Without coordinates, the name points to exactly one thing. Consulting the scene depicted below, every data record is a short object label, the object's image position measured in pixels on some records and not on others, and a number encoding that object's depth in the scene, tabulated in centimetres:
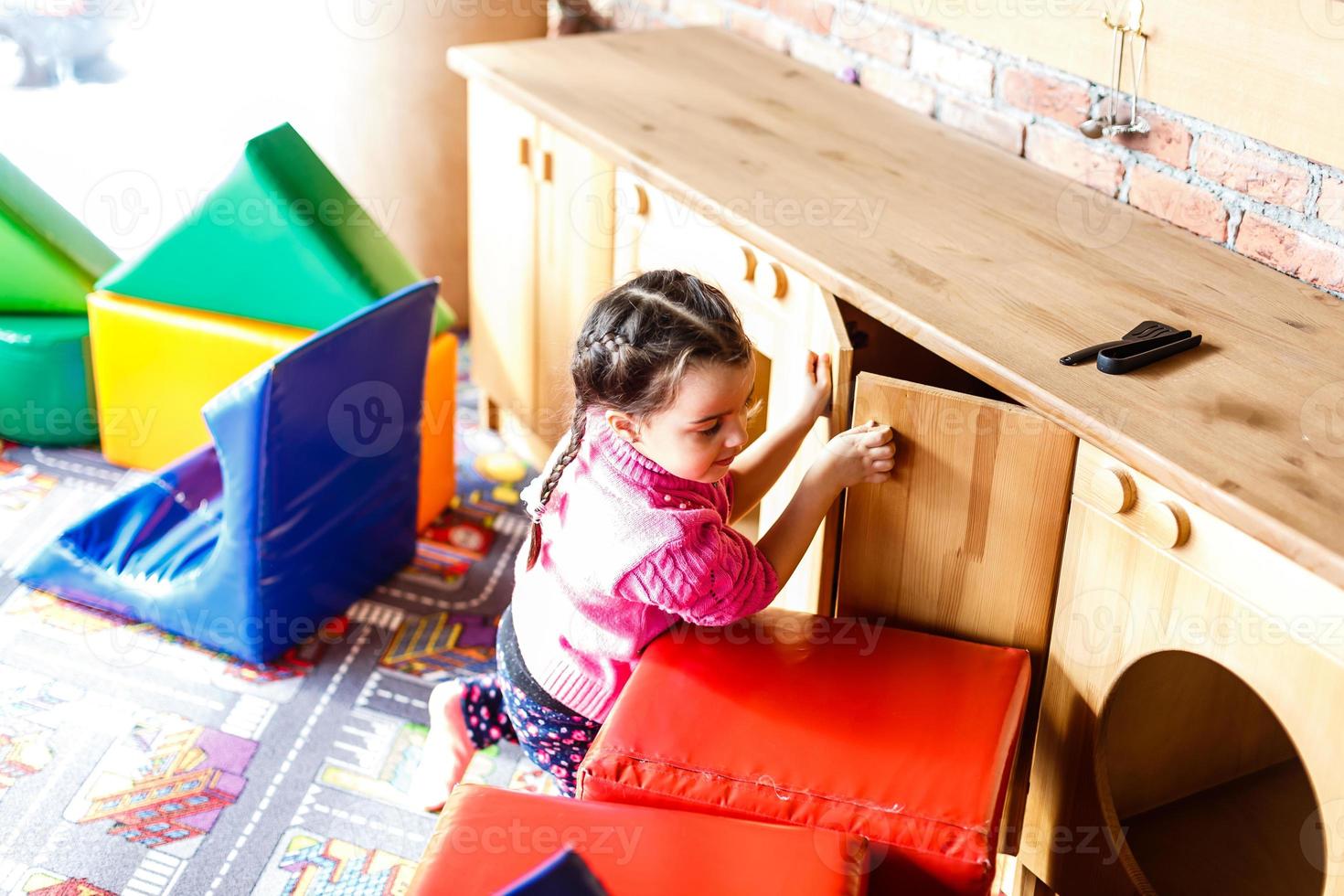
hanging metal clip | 166
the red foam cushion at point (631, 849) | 109
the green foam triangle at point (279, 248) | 207
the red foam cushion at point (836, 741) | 118
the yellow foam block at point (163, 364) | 214
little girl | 132
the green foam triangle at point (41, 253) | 236
